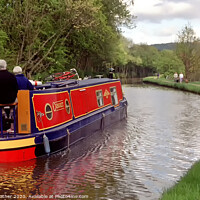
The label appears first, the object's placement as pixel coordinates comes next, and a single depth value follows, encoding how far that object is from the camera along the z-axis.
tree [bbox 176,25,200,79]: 49.47
